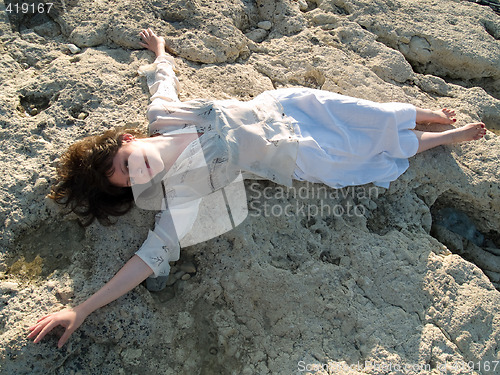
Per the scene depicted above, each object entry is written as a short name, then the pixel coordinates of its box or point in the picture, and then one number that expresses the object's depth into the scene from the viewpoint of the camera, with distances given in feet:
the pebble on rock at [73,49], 8.54
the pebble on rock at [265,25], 10.02
